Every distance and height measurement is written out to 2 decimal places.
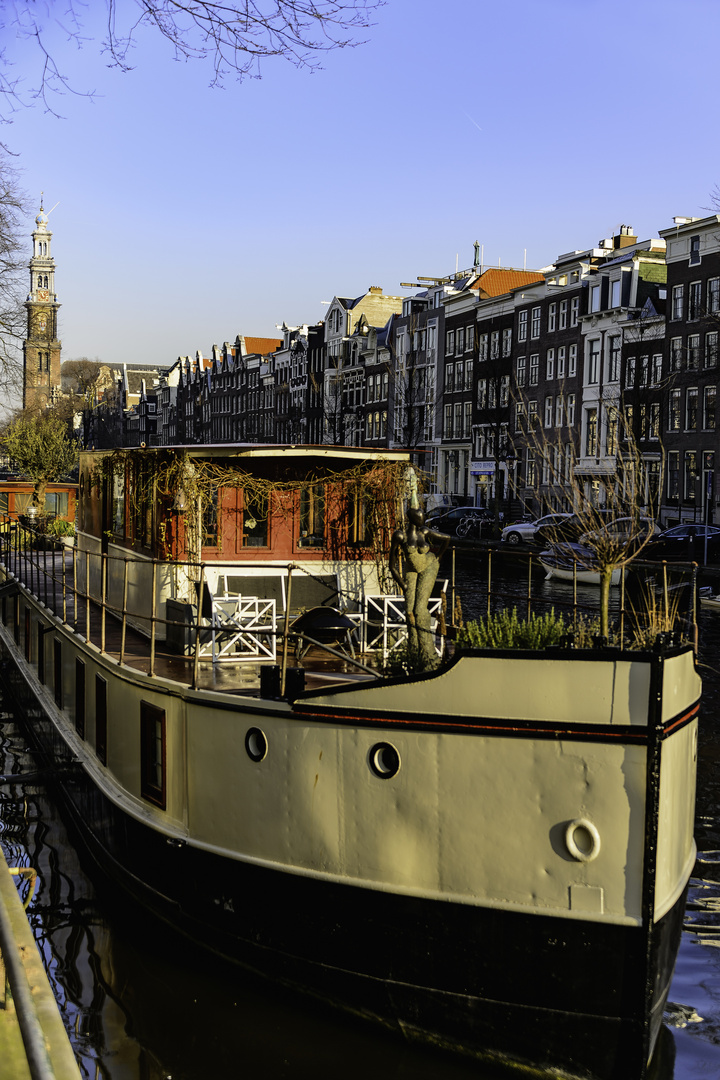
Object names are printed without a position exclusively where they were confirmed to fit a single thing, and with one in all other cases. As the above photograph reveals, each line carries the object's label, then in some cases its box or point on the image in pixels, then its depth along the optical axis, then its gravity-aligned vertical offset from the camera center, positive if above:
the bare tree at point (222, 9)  4.97 +2.17
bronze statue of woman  8.42 -0.64
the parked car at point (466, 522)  46.75 -1.75
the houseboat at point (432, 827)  6.57 -2.35
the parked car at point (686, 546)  33.66 -1.93
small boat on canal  32.88 -2.79
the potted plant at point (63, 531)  22.55 -1.13
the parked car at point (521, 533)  42.00 -1.95
